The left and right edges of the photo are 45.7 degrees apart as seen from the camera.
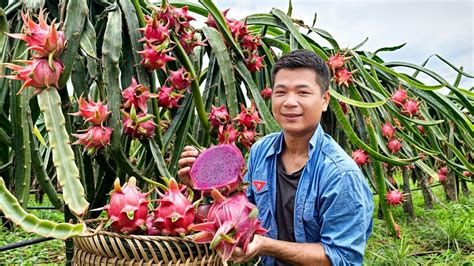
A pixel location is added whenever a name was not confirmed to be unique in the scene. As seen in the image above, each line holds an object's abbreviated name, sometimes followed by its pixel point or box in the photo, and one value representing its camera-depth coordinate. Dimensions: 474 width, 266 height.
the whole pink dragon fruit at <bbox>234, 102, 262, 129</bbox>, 1.43
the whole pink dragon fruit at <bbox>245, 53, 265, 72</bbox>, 1.67
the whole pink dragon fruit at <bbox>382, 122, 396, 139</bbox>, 2.01
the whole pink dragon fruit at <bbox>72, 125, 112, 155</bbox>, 1.13
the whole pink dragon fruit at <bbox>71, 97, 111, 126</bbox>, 1.13
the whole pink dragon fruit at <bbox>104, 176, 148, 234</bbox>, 0.91
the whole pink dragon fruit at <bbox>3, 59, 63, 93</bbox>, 1.05
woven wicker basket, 0.90
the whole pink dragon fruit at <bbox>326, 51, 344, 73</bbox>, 1.80
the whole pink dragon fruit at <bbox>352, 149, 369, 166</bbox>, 1.88
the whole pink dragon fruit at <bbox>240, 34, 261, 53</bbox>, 1.66
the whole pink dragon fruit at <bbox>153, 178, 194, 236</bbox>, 0.92
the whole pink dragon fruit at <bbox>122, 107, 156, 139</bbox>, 1.19
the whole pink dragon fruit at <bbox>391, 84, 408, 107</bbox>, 2.09
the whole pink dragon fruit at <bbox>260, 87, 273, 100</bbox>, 1.85
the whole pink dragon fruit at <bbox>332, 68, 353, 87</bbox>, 1.81
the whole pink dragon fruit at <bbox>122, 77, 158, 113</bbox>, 1.21
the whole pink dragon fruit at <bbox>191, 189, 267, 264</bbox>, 0.87
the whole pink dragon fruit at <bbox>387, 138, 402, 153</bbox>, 1.98
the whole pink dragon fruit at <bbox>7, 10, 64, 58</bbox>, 1.06
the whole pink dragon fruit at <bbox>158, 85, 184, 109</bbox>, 1.35
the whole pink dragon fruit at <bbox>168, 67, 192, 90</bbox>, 1.34
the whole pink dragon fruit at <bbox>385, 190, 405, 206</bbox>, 1.98
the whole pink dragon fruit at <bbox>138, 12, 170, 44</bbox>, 1.26
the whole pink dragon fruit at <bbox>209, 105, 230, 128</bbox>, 1.40
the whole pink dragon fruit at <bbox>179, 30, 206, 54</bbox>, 1.43
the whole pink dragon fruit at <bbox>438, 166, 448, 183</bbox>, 3.18
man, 1.10
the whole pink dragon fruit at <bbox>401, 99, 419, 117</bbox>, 2.04
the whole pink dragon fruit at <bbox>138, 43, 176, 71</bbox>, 1.26
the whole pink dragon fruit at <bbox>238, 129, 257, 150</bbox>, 1.42
